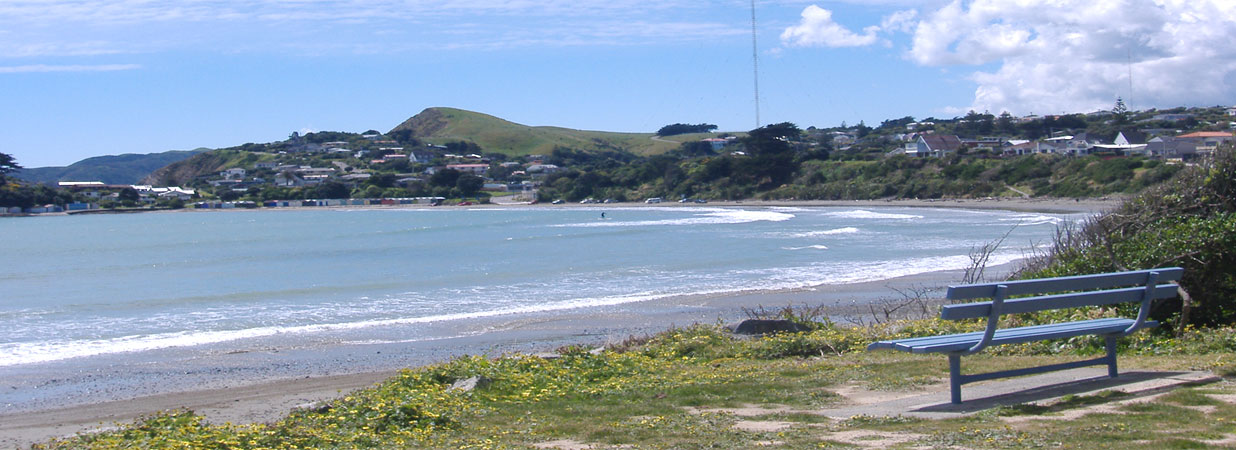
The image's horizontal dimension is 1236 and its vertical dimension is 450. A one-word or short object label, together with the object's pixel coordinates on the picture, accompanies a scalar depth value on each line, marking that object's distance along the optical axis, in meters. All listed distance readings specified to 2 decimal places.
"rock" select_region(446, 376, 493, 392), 7.17
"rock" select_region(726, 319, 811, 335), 10.99
